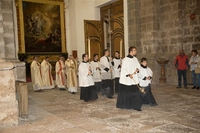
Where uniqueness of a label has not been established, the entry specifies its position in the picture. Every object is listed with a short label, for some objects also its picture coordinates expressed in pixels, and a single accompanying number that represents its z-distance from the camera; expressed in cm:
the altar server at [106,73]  720
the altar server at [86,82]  661
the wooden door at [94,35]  1198
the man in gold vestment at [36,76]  941
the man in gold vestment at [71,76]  840
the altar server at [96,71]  742
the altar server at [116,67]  763
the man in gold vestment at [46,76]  978
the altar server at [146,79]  552
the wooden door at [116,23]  1184
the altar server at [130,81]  529
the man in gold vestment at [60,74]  949
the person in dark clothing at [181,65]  815
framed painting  1327
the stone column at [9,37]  644
